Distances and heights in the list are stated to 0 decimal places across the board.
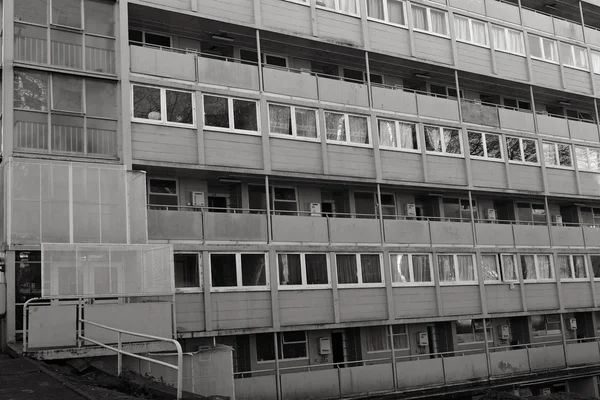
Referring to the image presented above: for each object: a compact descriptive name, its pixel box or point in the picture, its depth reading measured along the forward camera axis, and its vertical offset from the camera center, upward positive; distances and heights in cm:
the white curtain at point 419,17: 2716 +959
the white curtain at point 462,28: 2825 +947
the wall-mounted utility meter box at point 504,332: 2742 -191
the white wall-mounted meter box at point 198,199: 2192 +289
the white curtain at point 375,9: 2598 +955
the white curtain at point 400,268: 2438 +58
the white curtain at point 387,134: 2517 +509
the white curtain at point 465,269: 2600 +44
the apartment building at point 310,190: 1872 +318
